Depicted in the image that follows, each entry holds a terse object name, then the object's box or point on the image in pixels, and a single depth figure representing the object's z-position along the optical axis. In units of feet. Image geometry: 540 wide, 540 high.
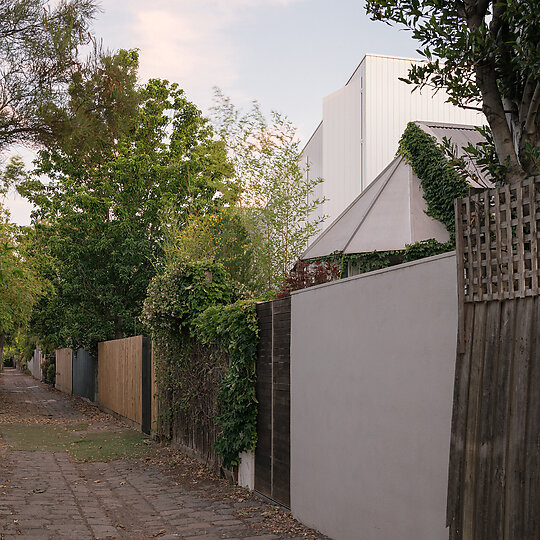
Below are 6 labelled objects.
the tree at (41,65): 32.83
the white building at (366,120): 77.77
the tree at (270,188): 73.51
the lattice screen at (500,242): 12.18
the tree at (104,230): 76.07
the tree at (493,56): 14.53
